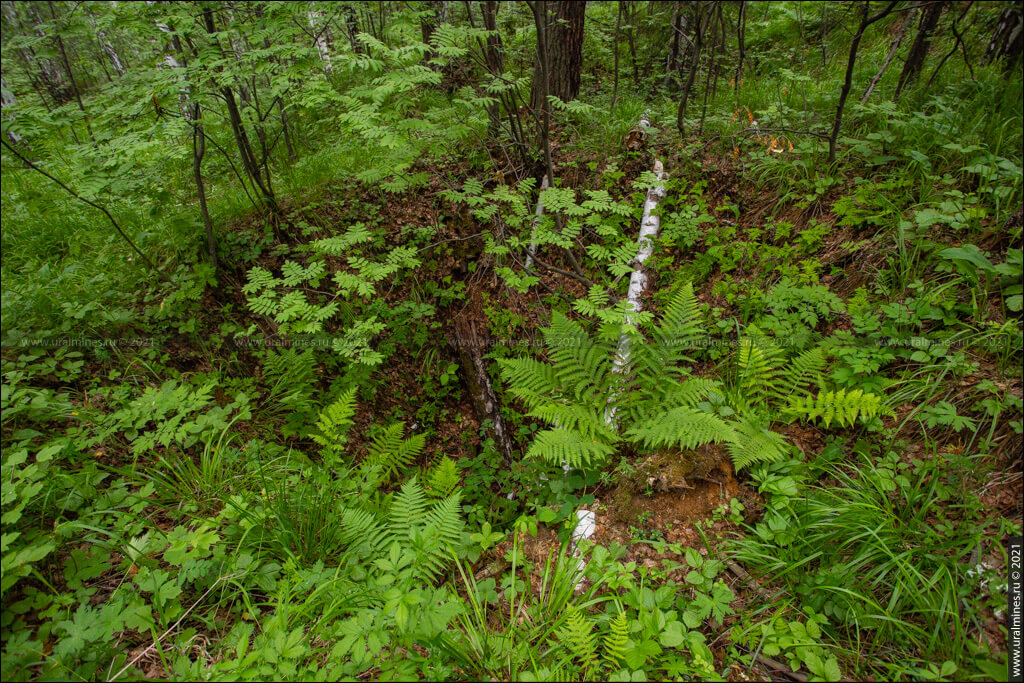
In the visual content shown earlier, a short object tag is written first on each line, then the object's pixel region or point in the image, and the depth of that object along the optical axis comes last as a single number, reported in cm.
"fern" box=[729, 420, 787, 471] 224
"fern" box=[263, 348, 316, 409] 366
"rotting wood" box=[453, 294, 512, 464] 379
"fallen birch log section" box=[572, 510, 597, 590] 216
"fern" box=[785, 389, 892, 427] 228
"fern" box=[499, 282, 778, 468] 240
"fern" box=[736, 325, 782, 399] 273
